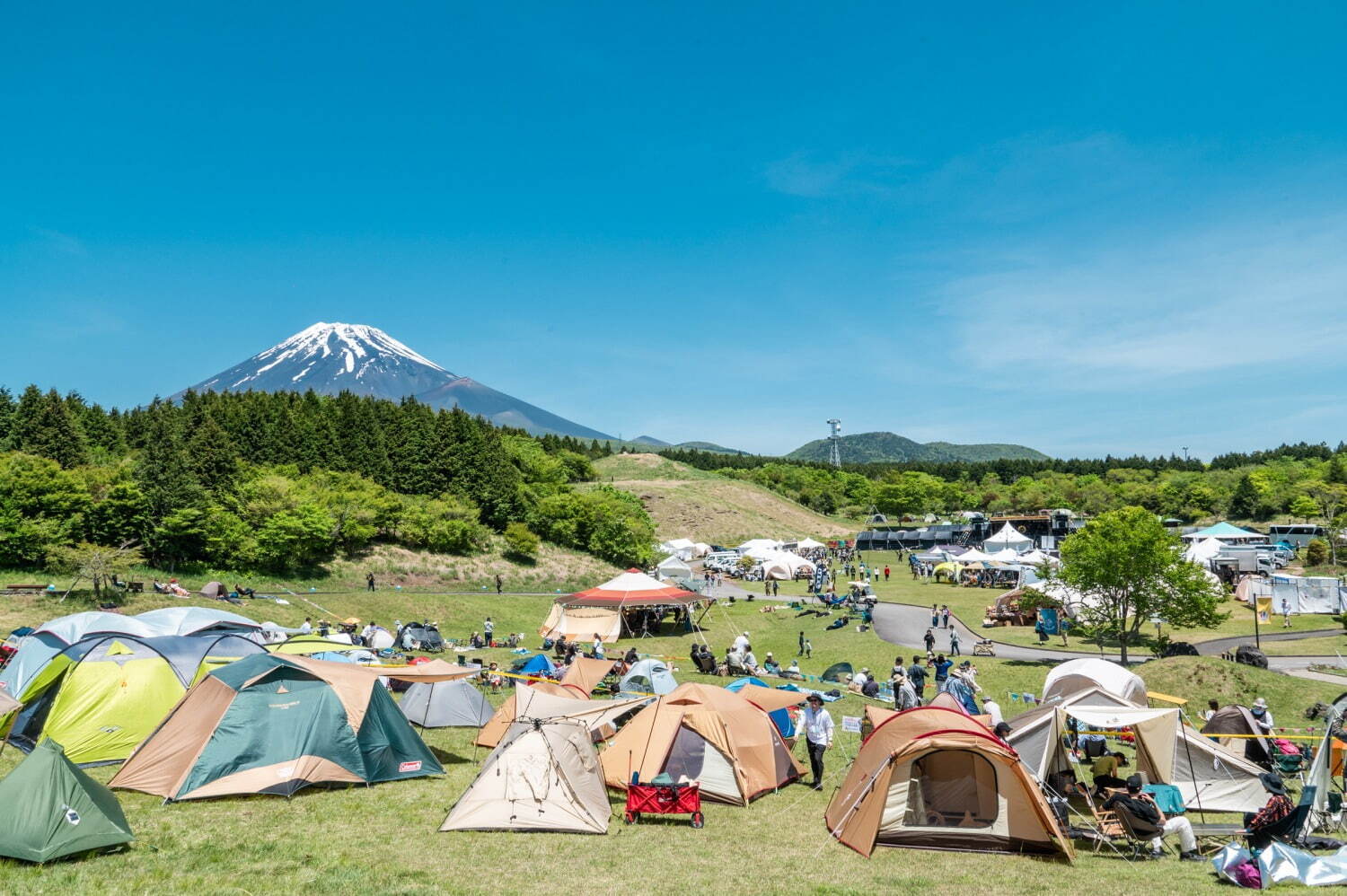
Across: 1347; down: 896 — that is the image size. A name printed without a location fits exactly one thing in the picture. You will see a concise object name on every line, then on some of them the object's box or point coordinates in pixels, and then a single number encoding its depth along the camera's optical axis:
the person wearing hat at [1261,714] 14.98
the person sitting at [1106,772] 11.88
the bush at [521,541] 53.22
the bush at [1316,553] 56.19
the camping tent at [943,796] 10.12
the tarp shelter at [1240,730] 14.23
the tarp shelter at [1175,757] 12.03
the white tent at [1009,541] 63.56
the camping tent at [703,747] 11.85
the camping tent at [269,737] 11.22
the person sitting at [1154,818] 9.91
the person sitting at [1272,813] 9.62
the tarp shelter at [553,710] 13.33
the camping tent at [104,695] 12.86
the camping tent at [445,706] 16.09
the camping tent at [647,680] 18.69
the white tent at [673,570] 49.41
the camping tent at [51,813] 8.34
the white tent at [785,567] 52.47
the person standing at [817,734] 12.73
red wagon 10.83
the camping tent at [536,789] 10.41
